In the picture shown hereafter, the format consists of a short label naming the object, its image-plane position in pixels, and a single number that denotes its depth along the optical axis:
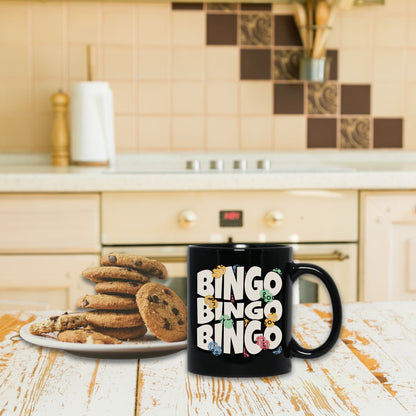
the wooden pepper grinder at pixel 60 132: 2.07
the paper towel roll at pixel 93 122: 1.98
